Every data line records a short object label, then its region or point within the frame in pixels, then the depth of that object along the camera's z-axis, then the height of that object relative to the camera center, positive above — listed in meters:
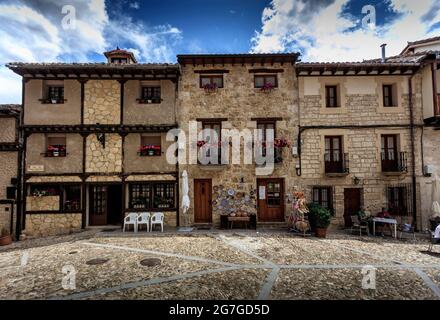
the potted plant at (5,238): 9.46 -2.93
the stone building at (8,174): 10.46 -0.06
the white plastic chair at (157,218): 10.32 -2.26
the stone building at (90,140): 10.59 +1.66
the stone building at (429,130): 10.62 +2.10
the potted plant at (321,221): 9.44 -2.20
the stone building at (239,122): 10.98 +2.62
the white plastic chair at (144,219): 10.27 -2.30
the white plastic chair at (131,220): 10.14 -2.32
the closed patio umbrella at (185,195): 10.06 -1.11
